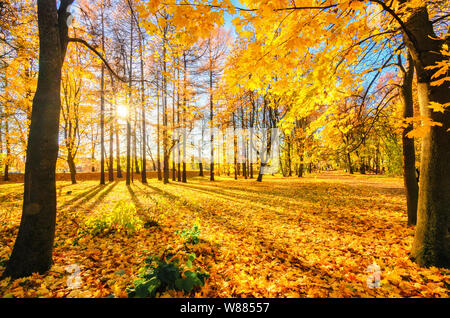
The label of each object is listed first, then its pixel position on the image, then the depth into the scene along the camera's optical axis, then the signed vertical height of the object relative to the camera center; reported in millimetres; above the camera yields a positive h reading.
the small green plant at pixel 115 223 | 4160 -1548
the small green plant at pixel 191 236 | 3662 -1643
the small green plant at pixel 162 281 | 2076 -1563
